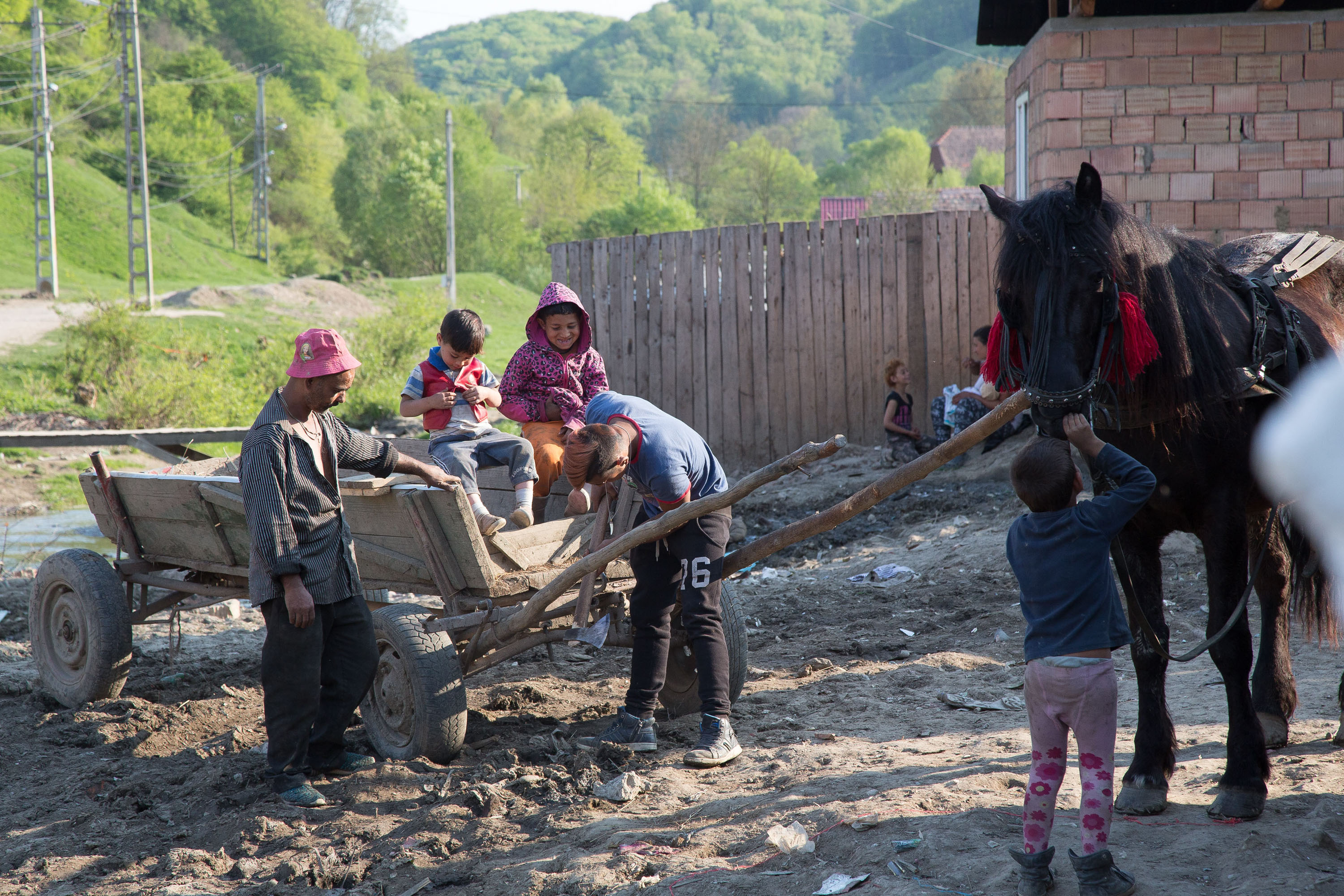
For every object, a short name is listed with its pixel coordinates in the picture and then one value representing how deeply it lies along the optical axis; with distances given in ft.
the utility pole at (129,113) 94.73
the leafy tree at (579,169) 237.66
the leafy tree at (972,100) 339.36
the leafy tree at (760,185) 277.23
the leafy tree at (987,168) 250.16
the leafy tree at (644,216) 189.37
